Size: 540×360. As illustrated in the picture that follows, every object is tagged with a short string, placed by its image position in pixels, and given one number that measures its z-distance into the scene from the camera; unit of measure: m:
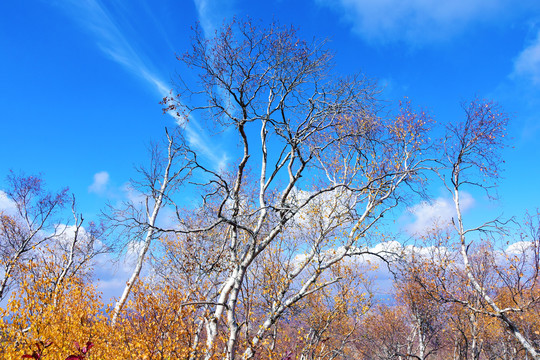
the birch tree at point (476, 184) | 11.33
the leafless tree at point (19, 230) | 17.59
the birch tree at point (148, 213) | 6.38
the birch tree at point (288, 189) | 6.96
